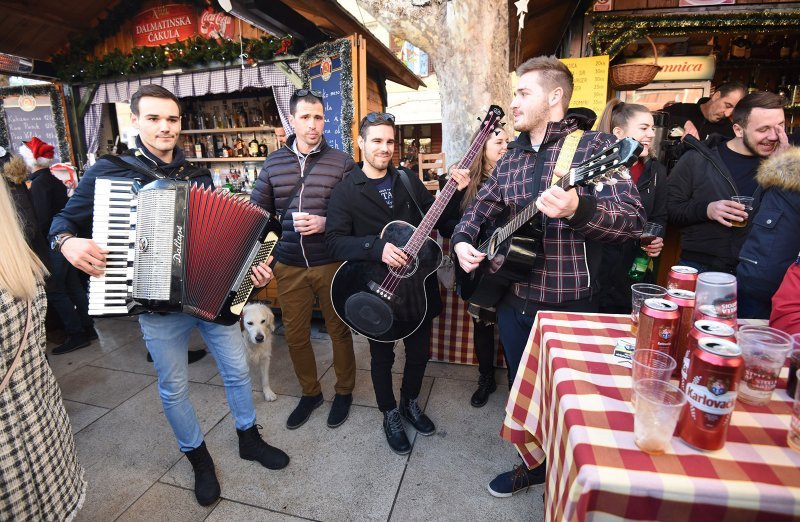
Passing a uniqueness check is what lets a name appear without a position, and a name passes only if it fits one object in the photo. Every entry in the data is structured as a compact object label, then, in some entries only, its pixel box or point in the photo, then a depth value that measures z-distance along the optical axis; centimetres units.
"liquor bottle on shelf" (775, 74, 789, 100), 609
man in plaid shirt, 171
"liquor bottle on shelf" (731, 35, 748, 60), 626
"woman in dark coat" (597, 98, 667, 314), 258
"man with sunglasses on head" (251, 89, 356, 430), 267
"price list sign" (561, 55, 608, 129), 485
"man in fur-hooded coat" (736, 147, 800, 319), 171
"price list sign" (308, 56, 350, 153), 487
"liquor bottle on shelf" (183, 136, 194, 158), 755
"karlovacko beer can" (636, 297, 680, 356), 114
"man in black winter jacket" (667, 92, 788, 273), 261
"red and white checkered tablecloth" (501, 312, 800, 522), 82
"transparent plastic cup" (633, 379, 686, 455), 91
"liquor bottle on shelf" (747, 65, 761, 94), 638
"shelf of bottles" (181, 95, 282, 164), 704
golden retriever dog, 306
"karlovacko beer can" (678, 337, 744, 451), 88
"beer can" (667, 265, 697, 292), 132
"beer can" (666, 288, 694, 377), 120
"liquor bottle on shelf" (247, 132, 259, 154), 695
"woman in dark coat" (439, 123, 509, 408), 271
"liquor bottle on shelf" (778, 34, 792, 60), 609
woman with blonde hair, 110
